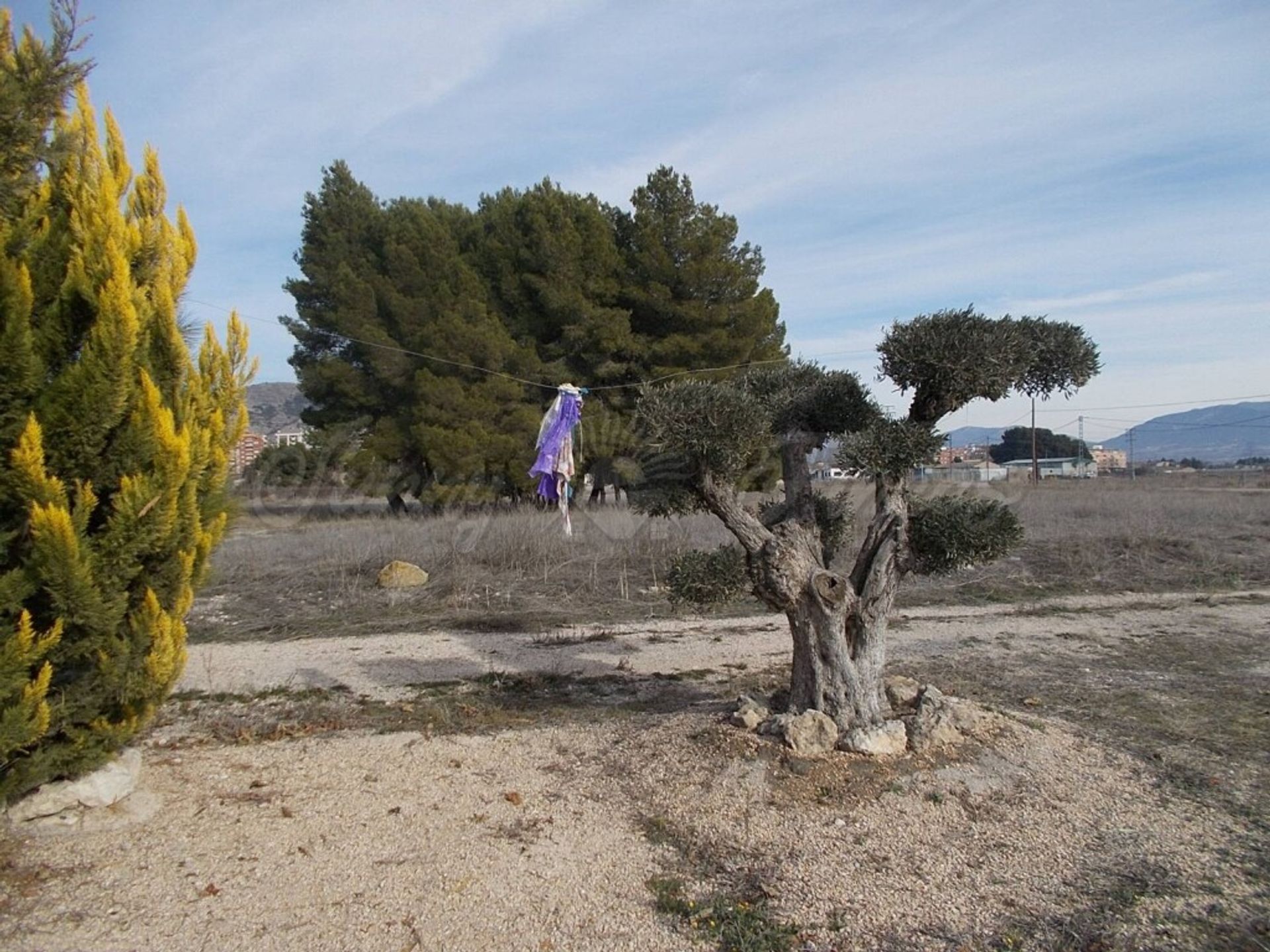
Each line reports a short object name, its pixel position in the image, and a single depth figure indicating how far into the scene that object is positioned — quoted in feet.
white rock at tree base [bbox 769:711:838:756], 13.80
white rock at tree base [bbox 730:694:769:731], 14.97
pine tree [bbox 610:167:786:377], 66.33
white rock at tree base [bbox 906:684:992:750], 13.96
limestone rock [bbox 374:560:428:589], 34.96
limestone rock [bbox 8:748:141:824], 11.55
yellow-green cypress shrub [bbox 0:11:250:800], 10.29
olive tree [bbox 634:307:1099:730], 13.88
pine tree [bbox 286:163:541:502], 68.54
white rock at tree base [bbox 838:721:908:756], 13.64
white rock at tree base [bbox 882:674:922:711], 15.69
